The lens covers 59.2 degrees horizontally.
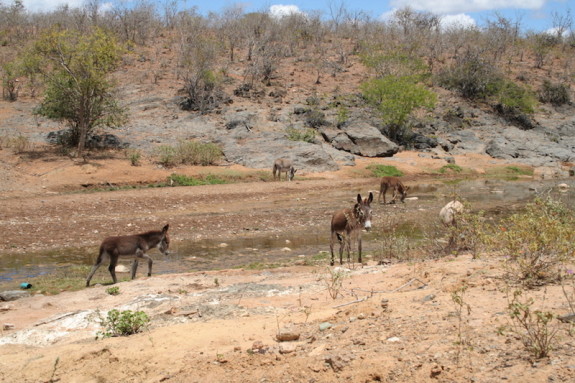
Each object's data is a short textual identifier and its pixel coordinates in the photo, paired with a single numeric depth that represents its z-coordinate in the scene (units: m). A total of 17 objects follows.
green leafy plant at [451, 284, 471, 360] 5.34
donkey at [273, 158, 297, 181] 31.87
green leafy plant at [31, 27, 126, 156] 29.23
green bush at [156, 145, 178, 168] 31.59
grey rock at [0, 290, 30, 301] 10.49
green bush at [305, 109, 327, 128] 42.06
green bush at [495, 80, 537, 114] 48.59
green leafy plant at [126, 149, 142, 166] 30.98
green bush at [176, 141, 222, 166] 32.38
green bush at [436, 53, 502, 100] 51.81
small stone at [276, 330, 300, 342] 6.35
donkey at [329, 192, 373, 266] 12.09
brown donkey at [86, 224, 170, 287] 11.27
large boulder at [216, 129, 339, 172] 34.69
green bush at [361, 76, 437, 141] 41.84
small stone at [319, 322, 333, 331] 6.57
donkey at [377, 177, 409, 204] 24.91
